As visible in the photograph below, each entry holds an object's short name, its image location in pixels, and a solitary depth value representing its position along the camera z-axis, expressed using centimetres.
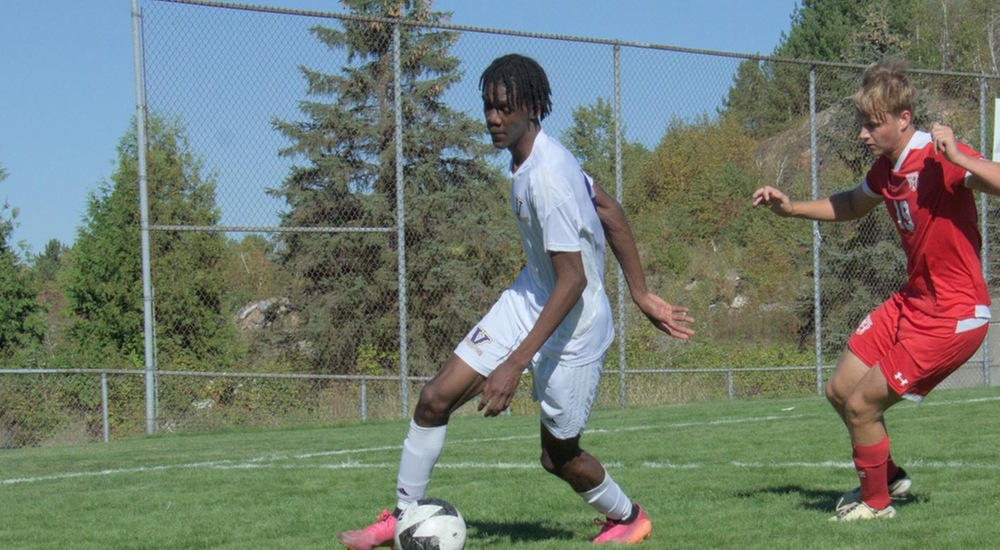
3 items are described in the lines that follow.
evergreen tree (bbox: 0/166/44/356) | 3084
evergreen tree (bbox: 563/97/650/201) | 1517
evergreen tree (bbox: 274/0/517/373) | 1453
